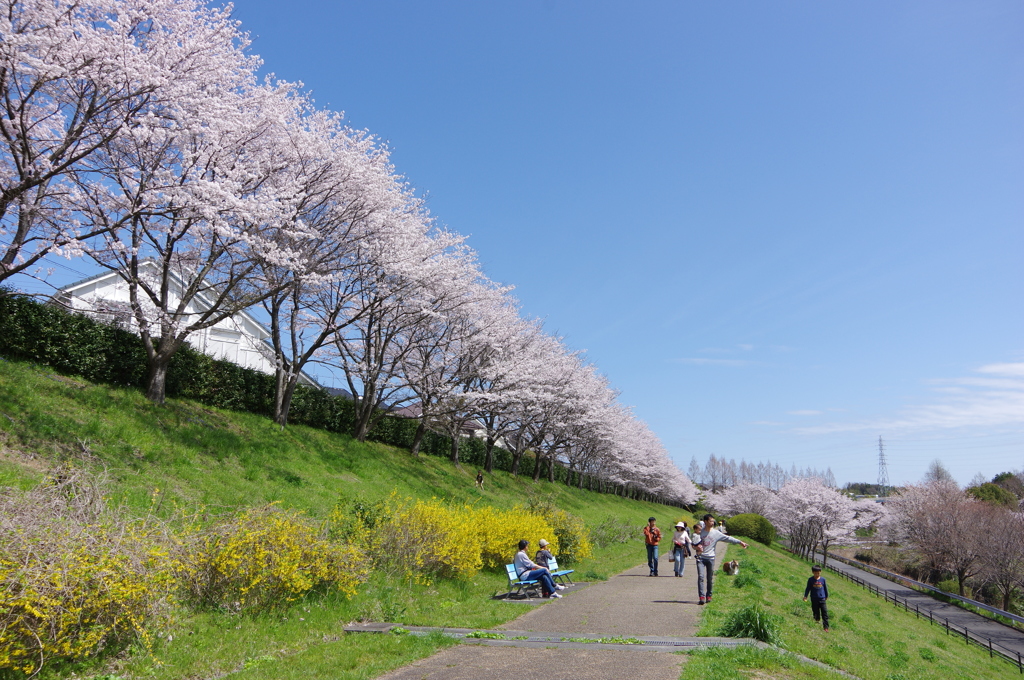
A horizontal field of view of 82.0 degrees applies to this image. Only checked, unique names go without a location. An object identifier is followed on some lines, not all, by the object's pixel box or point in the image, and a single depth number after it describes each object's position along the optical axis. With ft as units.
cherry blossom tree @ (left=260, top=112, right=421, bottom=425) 59.16
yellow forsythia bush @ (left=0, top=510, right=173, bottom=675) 18.35
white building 53.52
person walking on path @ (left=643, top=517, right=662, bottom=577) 55.21
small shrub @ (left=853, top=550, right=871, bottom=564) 209.11
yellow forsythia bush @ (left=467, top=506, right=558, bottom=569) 48.29
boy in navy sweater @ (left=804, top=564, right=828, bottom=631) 42.24
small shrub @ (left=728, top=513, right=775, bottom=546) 172.76
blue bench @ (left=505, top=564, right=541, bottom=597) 40.60
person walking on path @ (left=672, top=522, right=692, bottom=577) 54.13
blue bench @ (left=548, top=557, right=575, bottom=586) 43.96
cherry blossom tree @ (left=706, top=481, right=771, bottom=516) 298.76
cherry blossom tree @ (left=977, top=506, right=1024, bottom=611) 118.73
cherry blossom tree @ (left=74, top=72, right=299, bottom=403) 43.55
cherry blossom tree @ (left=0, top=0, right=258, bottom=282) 36.01
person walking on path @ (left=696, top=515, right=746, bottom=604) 39.55
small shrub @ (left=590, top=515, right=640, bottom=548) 79.95
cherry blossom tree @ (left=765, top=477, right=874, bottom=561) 186.29
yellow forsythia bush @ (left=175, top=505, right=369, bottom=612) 27.02
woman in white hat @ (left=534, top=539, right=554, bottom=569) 43.06
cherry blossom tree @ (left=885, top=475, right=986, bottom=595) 134.31
